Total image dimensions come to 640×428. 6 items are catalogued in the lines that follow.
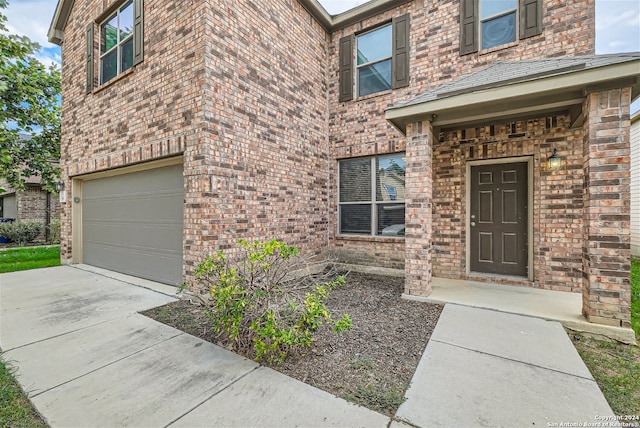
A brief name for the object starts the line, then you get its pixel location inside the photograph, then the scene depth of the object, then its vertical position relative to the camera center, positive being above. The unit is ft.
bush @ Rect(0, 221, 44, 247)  38.96 -2.62
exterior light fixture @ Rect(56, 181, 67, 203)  23.26 +1.59
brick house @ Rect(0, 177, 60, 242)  46.34 +1.46
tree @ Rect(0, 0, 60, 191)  23.86 +10.66
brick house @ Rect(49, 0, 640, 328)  12.10 +4.49
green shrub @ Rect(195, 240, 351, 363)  8.18 -2.93
